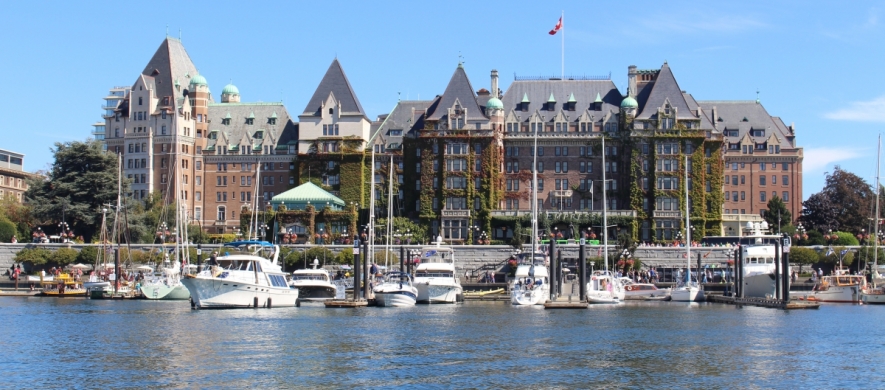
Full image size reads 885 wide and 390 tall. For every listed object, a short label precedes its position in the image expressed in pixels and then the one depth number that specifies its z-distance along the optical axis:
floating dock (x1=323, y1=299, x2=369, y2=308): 85.94
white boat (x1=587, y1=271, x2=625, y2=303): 94.62
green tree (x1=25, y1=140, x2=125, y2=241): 128.88
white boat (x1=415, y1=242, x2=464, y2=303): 92.12
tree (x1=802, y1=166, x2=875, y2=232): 137.38
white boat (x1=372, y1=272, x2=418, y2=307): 87.31
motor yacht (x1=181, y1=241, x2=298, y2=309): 82.12
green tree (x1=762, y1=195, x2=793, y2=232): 135.62
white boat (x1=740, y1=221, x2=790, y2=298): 96.31
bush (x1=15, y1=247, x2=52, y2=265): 118.75
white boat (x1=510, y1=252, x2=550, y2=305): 90.69
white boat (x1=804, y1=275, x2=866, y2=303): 97.12
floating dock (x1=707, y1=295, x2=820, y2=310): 86.00
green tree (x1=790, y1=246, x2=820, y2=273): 115.81
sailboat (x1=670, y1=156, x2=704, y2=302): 99.62
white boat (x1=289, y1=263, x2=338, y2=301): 95.31
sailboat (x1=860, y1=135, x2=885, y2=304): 96.12
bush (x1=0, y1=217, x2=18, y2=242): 126.81
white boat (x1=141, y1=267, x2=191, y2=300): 96.75
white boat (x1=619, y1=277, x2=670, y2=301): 103.31
